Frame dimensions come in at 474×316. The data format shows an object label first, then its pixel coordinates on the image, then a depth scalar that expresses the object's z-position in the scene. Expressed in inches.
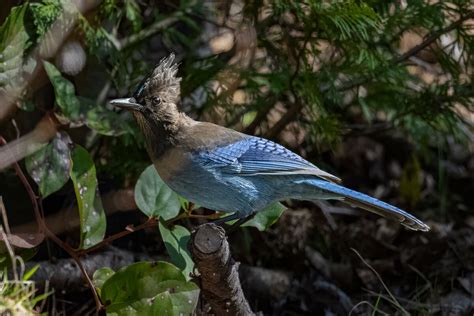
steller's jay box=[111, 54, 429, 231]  219.0
